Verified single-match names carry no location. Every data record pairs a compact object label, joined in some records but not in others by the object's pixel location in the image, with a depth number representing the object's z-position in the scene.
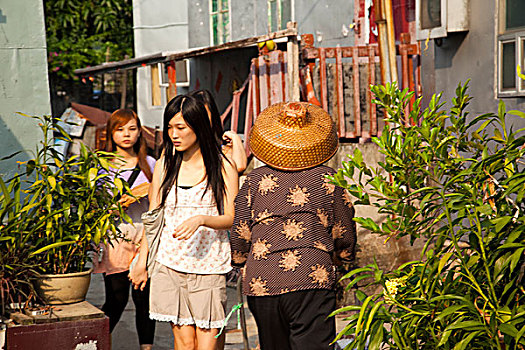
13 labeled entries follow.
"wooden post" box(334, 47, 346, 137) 15.76
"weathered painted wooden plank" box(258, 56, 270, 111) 17.53
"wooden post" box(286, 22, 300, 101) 15.42
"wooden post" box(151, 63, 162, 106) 30.69
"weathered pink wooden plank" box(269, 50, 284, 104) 16.77
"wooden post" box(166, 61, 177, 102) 25.49
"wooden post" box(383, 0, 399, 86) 14.48
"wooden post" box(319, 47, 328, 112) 15.73
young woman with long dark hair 8.45
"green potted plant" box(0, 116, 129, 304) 8.45
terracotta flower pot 8.61
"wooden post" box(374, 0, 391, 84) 14.60
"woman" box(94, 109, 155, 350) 10.07
